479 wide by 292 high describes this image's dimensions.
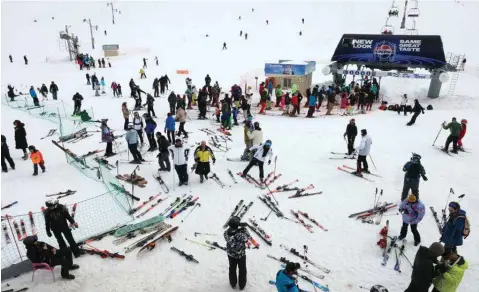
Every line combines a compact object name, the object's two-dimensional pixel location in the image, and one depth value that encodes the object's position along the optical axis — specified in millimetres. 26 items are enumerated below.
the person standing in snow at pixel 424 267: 5102
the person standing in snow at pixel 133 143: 11977
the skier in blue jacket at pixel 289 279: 4941
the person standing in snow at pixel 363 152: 10539
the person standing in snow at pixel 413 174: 8703
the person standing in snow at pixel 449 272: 5105
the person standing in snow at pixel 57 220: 6613
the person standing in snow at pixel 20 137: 12836
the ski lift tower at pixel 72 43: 41406
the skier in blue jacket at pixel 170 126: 13750
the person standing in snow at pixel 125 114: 15945
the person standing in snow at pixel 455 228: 6387
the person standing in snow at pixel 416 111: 16125
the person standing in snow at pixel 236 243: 5801
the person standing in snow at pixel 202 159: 10234
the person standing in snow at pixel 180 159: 10031
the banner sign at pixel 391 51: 22938
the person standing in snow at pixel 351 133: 12178
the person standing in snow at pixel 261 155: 10283
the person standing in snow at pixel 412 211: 7102
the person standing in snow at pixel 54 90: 24000
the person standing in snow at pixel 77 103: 19703
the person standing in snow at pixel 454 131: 12398
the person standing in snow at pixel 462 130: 12602
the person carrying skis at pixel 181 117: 15188
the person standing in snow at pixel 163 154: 11209
